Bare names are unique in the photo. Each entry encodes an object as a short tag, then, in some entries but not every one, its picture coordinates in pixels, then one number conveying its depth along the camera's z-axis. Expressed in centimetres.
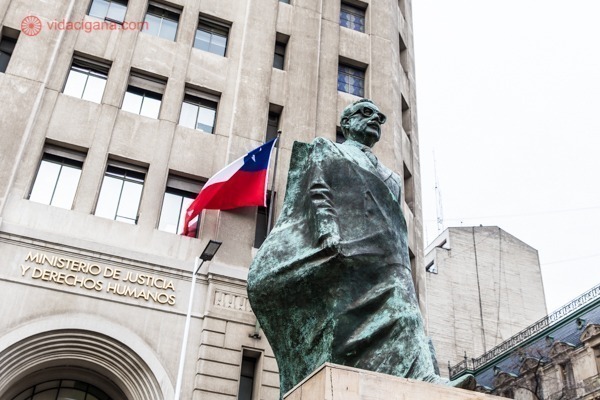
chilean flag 1736
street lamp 1452
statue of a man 486
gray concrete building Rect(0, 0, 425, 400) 1562
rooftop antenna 5559
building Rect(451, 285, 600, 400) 3084
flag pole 1807
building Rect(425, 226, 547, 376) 4344
